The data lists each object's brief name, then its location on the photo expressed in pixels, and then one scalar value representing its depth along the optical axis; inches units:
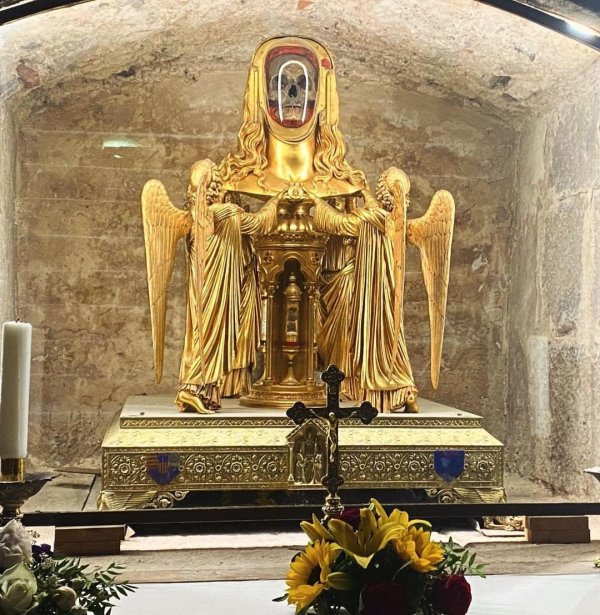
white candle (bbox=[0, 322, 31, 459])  70.1
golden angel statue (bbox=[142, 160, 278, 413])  170.9
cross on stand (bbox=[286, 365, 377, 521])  88.4
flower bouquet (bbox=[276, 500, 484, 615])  64.0
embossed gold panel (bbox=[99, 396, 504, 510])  156.9
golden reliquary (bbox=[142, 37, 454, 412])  173.8
